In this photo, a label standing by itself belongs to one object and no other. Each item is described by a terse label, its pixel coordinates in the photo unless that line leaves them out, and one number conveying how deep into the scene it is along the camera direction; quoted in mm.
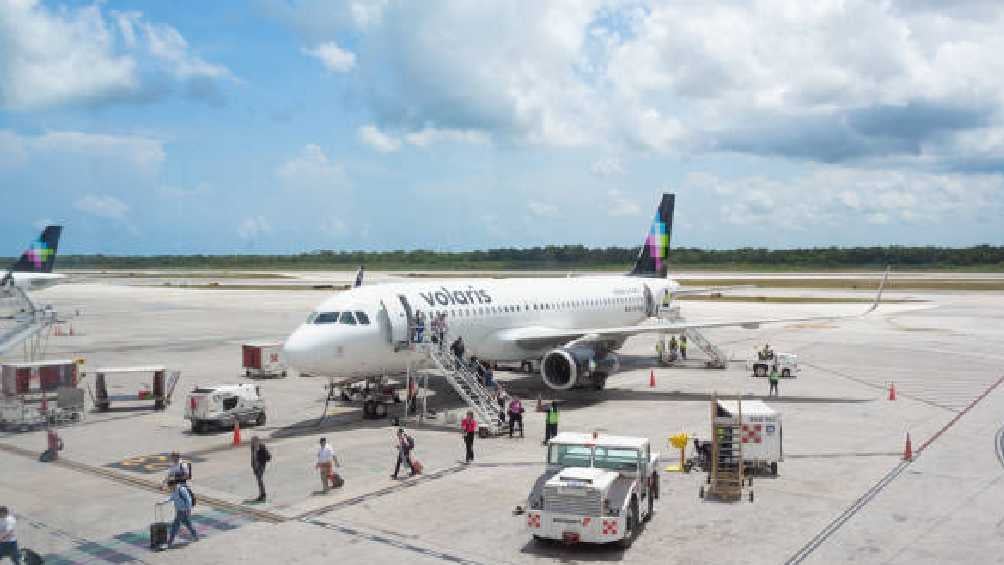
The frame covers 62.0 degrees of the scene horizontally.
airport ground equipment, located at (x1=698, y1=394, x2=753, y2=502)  17891
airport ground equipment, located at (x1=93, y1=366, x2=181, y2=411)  29656
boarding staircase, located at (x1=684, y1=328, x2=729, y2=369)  39906
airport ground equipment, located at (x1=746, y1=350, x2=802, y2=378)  36344
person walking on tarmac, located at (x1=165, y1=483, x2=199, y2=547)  15234
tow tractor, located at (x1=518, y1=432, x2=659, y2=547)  14258
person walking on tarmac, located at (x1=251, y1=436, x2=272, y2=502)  17703
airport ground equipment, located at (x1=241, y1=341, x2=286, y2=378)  36906
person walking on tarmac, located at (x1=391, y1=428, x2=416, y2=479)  19344
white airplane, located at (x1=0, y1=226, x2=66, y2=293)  71688
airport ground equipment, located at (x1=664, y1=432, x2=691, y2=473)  19672
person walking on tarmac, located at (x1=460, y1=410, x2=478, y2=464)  20734
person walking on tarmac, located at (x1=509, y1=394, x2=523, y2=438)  24062
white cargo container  19312
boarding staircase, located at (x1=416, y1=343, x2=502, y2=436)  24828
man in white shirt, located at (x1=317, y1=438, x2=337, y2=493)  18281
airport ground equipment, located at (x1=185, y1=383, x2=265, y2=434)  25266
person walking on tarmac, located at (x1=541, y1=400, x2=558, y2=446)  22730
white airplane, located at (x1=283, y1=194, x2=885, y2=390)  25594
